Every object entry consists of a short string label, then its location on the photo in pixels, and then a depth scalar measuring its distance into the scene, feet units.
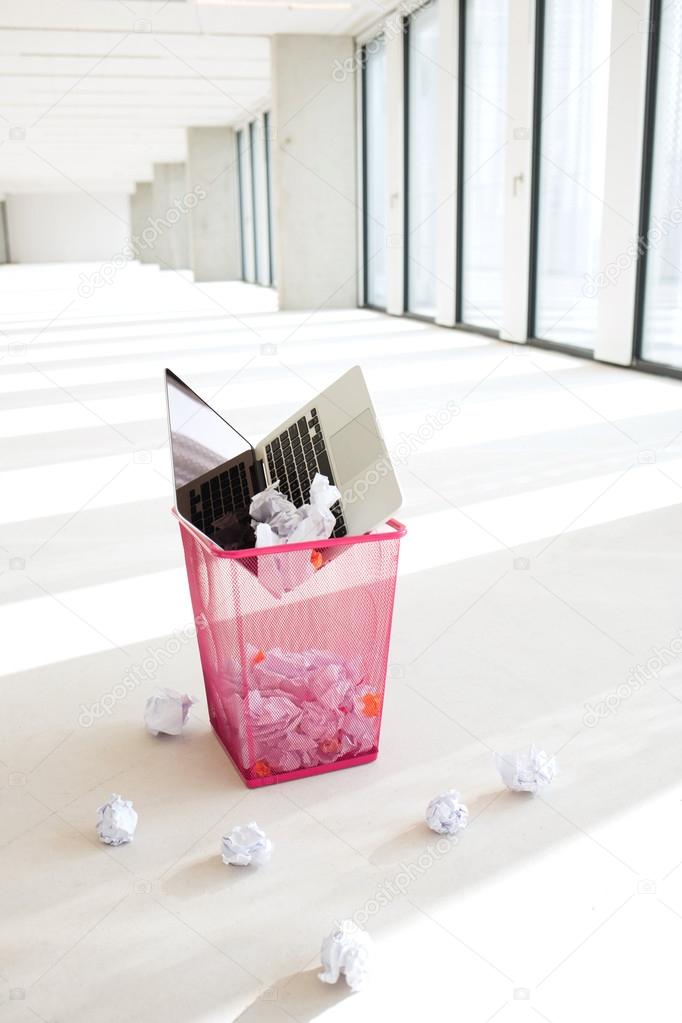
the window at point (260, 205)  57.98
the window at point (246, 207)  61.21
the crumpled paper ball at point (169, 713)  6.05
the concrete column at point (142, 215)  111.04
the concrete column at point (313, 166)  36.99
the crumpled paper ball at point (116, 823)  4.94
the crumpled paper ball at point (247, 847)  4.76
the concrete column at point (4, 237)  126.41
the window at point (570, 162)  21.95
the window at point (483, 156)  26.71
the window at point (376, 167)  36.86
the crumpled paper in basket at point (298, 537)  5.12
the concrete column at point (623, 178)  19.67
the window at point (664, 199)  19.13
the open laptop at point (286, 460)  5.22
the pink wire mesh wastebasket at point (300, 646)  5.18
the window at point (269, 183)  54.19
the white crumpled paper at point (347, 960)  3.96
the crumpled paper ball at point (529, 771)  5.36
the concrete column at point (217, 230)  64.76
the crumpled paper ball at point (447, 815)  5.01
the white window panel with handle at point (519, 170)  24.02
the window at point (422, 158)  31.78
